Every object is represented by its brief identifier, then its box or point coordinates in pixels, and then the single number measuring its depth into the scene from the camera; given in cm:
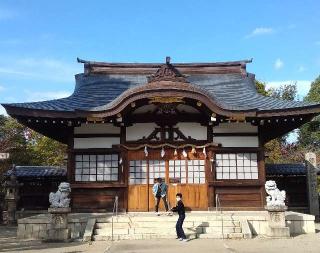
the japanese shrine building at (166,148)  1134
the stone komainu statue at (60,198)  949
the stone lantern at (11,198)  1380
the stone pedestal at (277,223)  912
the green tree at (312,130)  3147
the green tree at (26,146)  2049
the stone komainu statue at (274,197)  933
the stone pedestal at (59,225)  919
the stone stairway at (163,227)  911
